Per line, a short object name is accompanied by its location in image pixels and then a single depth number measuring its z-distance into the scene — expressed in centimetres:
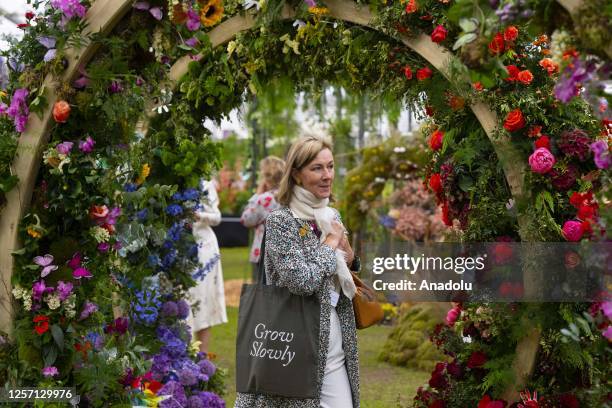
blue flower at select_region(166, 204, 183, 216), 550
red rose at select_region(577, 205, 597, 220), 328
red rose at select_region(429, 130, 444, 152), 397
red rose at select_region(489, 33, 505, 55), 351
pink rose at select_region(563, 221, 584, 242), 339
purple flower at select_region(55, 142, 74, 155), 368
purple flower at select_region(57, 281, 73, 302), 375
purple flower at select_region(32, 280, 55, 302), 375
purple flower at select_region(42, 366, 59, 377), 369
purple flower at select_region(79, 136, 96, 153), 372
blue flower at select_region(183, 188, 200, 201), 556
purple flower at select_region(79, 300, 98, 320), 387
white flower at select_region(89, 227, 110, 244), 382
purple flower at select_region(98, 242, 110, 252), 387
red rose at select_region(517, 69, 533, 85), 358
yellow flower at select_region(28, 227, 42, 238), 374
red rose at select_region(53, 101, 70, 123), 363
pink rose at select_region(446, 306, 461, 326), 429
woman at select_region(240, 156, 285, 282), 743
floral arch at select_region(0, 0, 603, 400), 354
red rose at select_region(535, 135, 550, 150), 350
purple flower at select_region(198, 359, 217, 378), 587
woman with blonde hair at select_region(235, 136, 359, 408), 358
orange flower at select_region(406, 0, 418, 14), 375
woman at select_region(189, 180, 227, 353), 680
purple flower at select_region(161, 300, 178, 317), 565
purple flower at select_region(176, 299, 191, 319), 573
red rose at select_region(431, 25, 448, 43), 366
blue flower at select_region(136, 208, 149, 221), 540
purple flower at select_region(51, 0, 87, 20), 355
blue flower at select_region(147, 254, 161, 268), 552
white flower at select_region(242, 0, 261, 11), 427
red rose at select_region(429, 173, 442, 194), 401
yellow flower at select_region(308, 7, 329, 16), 406
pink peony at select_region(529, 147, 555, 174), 345
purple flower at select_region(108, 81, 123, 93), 368
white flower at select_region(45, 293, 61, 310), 373
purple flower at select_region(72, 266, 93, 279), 377
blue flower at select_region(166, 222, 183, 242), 566
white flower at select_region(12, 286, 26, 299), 377
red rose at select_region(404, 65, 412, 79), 400
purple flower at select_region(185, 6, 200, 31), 327
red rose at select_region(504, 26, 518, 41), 355
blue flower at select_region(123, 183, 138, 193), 494
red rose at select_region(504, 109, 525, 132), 353
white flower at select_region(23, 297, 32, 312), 374
